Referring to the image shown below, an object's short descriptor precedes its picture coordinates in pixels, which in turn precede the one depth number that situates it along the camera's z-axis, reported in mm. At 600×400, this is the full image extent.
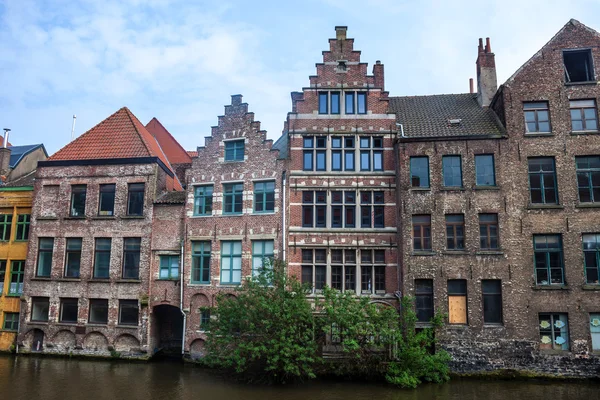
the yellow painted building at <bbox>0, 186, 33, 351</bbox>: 24044
